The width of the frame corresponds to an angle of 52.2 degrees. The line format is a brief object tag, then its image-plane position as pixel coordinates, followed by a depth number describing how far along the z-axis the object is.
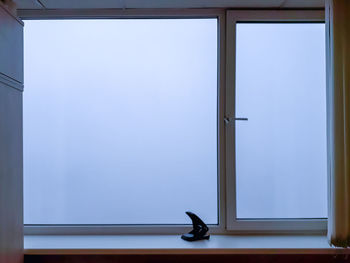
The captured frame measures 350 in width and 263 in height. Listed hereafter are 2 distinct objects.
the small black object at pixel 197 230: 2.05
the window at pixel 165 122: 2.21
